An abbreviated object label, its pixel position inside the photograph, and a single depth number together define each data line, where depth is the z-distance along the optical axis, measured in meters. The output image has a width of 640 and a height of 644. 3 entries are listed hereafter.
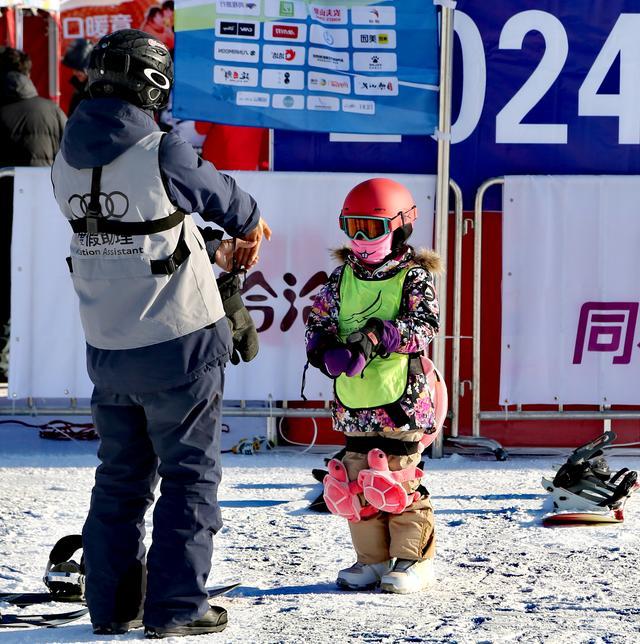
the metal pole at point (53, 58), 28.59
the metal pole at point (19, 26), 26.00
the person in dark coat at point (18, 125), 20.33
